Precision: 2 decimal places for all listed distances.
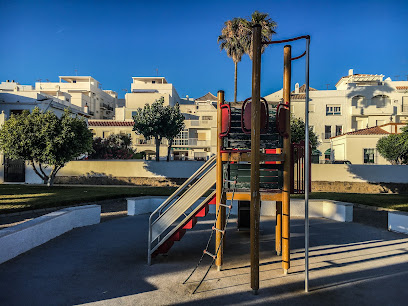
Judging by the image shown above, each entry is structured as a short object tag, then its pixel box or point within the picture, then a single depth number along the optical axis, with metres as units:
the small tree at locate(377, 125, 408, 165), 35.76
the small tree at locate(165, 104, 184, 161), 37.72
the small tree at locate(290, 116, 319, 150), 35.88
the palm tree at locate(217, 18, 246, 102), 37.84
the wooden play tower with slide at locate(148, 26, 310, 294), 7.06
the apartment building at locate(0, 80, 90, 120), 35.31
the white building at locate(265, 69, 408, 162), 50.06
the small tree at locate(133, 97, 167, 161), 37.03
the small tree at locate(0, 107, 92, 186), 25.19
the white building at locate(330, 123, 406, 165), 42.09
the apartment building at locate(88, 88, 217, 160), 52.94
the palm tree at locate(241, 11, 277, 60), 36.97
